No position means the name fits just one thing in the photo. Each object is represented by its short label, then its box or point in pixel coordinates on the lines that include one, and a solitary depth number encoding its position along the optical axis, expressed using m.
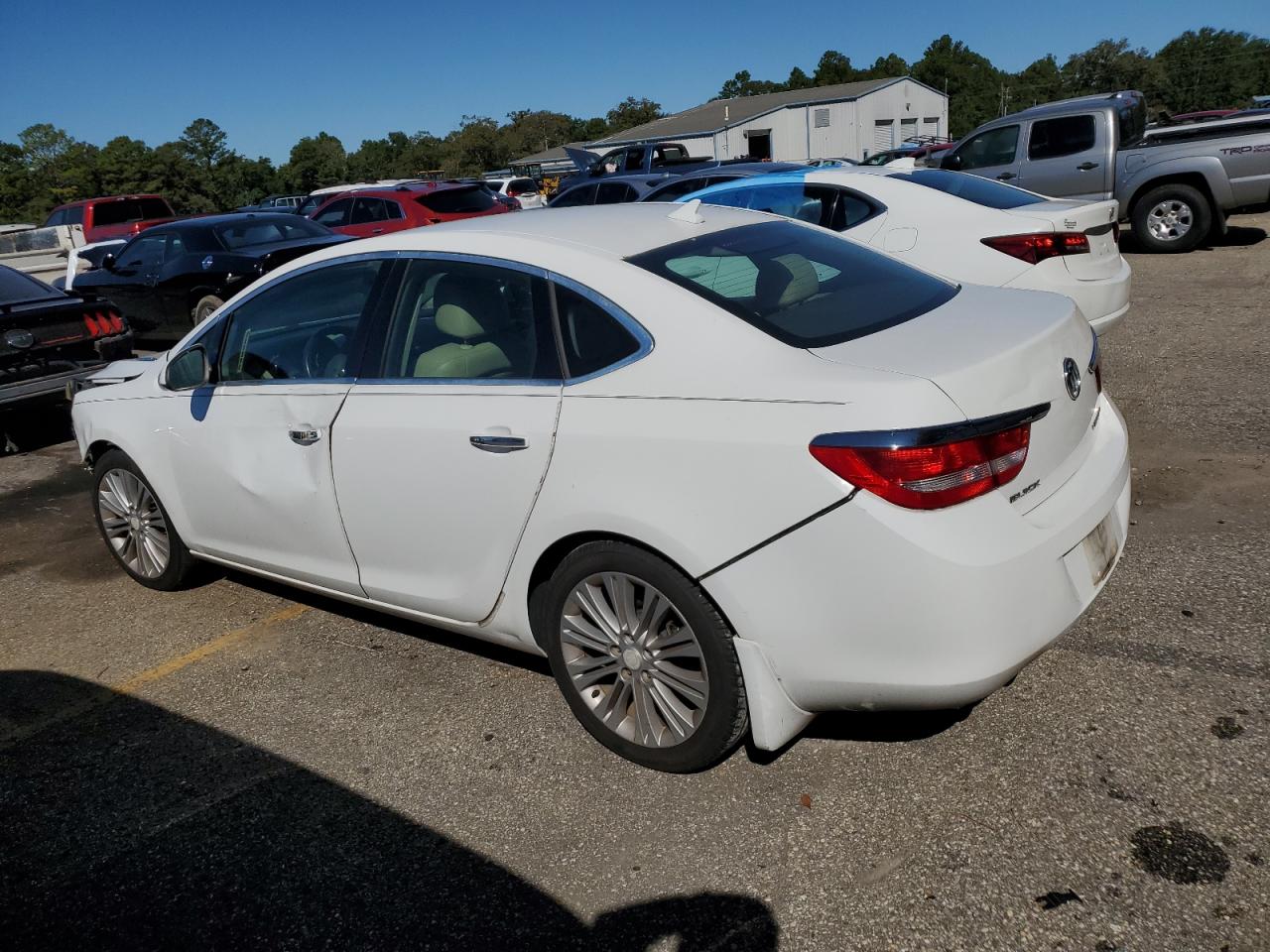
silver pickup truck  11.86
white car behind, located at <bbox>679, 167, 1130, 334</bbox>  6.35
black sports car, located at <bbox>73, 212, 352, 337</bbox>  10.75
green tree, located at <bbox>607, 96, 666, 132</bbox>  107.62
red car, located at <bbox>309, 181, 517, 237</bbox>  14.97
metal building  55.28
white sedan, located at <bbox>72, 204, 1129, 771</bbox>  2.47
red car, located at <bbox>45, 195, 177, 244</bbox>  19.92
